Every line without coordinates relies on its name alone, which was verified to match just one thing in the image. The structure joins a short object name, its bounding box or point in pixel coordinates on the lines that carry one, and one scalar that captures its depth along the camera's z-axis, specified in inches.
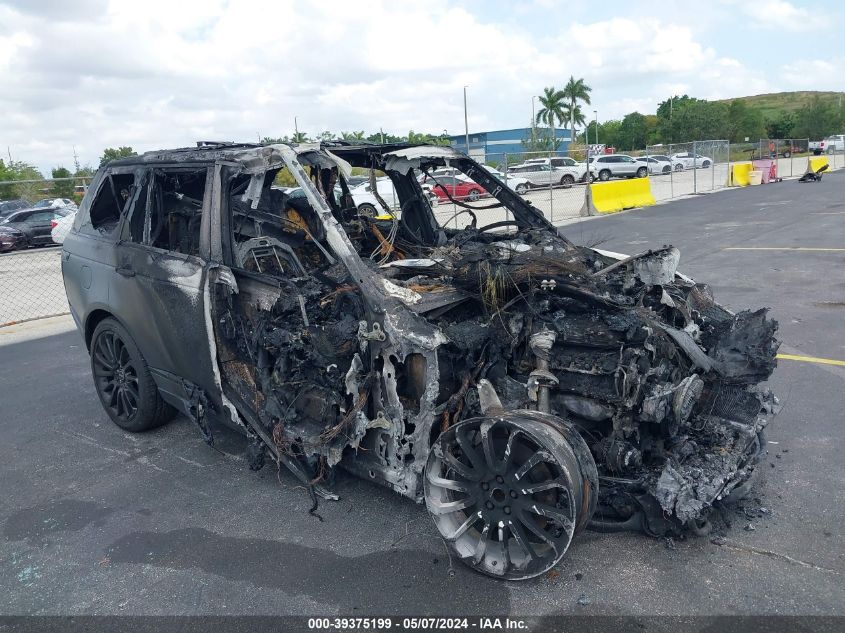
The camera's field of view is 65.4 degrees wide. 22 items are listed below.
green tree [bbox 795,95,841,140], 2640.3
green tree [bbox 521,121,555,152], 2110.7
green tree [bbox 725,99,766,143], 2568.9
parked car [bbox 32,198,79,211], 946.1
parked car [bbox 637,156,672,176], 1437.0
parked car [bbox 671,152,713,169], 1224.5
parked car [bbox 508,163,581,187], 1290.6
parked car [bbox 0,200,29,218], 1054.4
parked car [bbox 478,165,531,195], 1027.2
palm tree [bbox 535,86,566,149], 3198.8
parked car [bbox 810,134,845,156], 1995.6
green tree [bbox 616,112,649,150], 2945.4
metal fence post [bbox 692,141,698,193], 1066.7
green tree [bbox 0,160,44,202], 1158.3
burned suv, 119.1
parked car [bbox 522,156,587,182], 1350.9
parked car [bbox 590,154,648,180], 1429.6
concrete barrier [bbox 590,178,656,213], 805.2
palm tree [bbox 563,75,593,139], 3174.2
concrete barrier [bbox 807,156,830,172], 1262.1
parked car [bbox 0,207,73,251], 827.4
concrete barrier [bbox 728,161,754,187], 1195.3
